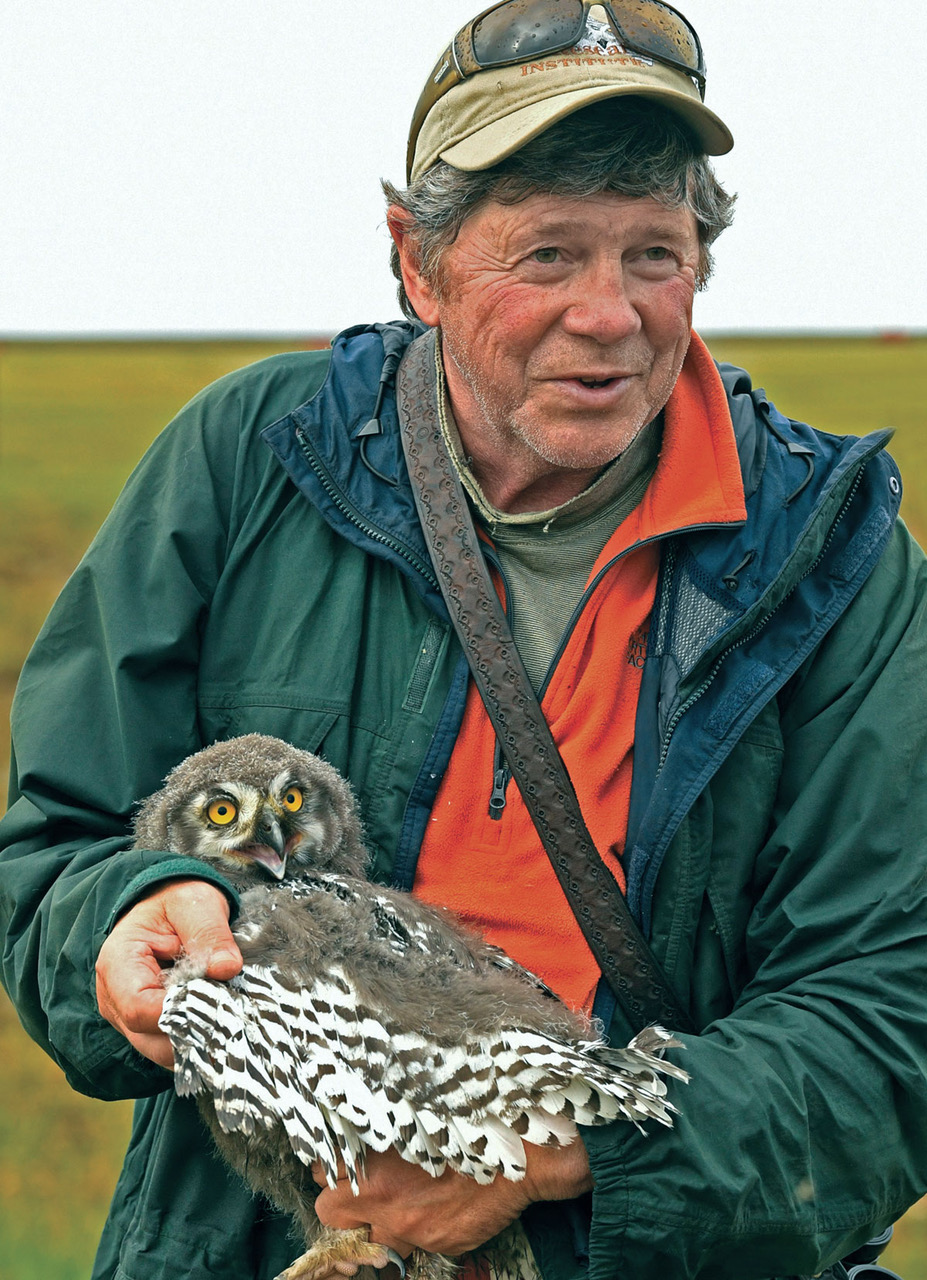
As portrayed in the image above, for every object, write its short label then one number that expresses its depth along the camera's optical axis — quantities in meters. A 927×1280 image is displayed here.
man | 2.43
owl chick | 2.33
